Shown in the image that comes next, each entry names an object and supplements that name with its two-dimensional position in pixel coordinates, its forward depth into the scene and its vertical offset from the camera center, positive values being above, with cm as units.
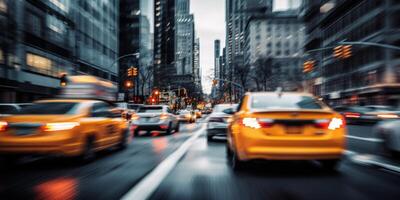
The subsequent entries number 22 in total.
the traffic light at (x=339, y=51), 2702 +327
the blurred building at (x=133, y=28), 9075 +1604
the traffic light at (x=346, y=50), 2620 +319
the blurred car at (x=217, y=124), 1462 -74
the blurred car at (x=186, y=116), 3838 -120
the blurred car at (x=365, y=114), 2678 -71
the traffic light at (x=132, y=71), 3622 +263
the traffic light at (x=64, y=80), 2638 +136
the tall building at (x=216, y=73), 7000 +493
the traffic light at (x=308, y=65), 2924 +255
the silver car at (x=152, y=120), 1875 -76
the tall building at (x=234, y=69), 6625 +542
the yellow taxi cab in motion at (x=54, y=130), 796 -53
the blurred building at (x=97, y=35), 5250 +939
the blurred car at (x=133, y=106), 4561 -40
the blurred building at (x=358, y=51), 4644 +668
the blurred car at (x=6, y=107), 1590 -18
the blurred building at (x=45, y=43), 3481 +552
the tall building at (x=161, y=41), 19175 +2806
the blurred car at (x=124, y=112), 1142 -33
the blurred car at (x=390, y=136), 933 -75
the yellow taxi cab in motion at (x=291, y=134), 682 -51
